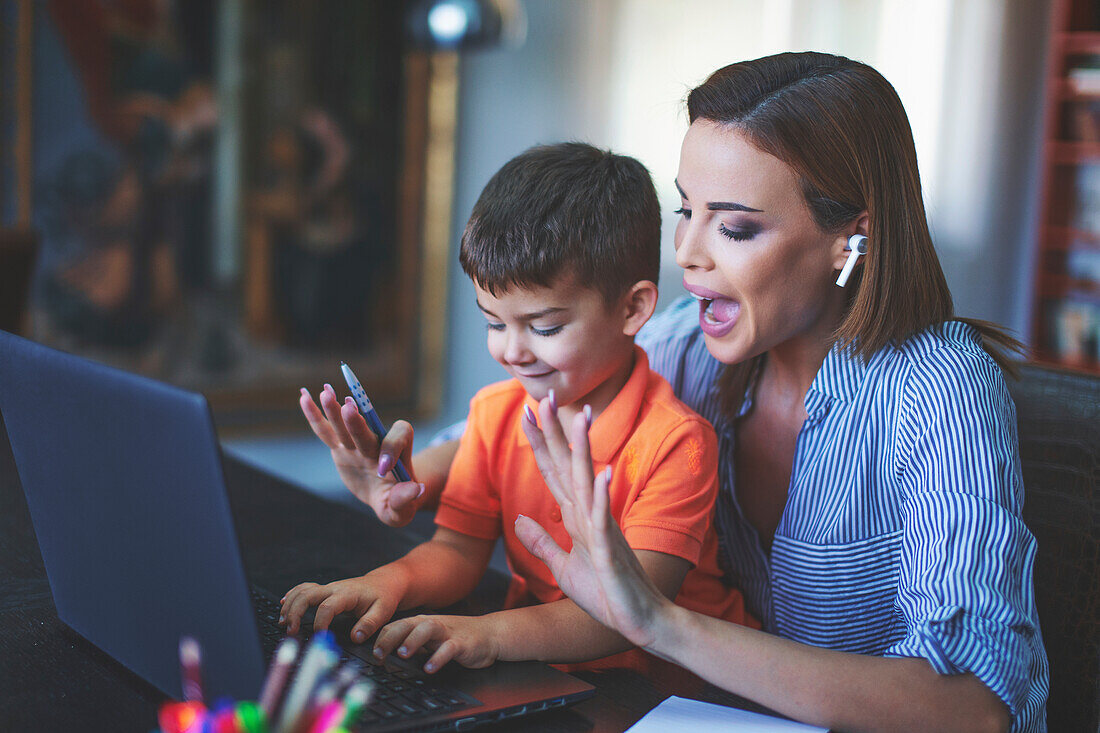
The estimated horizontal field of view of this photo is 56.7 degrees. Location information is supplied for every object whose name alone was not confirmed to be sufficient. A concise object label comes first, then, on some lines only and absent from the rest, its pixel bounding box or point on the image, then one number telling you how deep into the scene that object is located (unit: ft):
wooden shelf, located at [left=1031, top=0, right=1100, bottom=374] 11.27
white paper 2.60
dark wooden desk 2.55
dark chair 3.68
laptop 2.11
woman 2.72
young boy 3.16
